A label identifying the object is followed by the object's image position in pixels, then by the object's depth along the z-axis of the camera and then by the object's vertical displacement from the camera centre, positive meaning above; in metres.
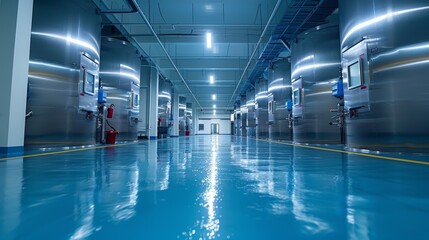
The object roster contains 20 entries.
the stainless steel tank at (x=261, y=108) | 14.03 +1.72
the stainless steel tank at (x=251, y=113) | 17.70 +1.73
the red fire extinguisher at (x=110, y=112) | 8.13 +0.80
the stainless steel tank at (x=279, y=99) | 10.48 +1.74
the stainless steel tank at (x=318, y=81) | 6.98 +1.72
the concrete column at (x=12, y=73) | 4.25 +1.18
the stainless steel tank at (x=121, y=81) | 8.57 +2.11
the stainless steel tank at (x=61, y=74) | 5.25 +1.52
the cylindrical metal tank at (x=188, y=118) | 25.75 +1.93
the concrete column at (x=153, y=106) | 13.61 +1.74
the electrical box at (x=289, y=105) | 9.39 +1.24
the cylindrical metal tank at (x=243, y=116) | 21.33 +1.84
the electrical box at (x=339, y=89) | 6.02 +1.22
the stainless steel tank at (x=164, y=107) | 15.19 +1.94
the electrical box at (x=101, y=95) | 7.41 +1.27
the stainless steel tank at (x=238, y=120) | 24.98 +1.65
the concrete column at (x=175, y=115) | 20.68 +1.85
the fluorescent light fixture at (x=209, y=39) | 7.96 +3.46
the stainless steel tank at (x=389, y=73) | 3.88 +1.16
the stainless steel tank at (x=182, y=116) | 22.69 +1.94
